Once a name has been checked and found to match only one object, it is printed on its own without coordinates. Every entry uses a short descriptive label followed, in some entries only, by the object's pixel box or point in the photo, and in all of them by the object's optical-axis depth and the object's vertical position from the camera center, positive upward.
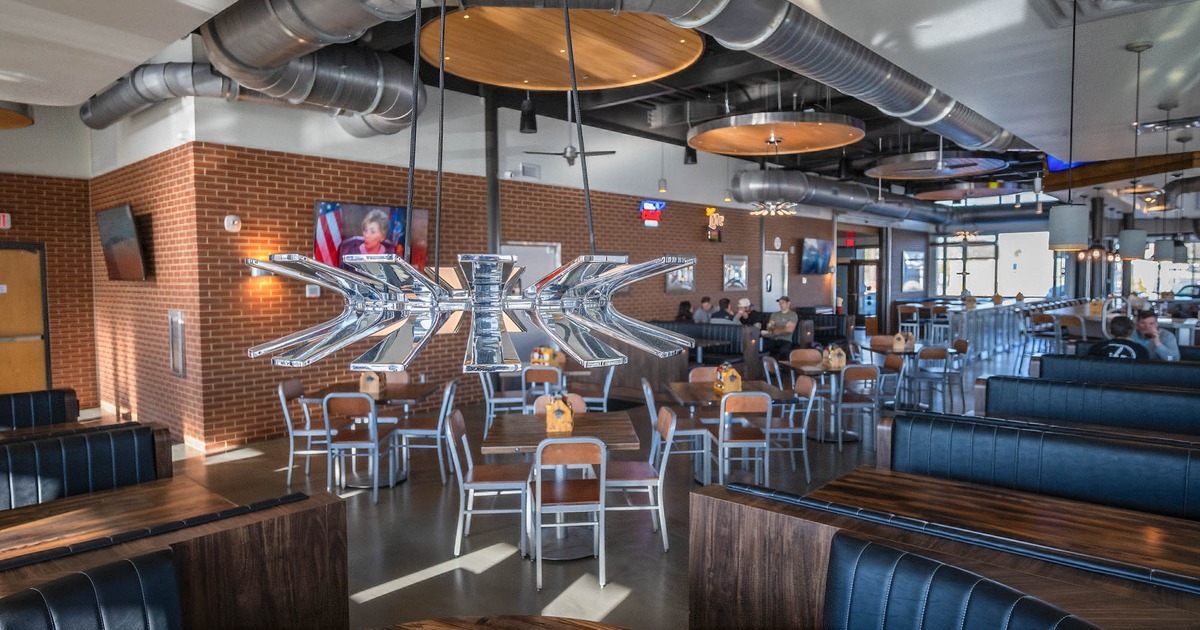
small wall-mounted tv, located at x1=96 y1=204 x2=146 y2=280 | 6.91 +0.56
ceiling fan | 7.80 +1.62
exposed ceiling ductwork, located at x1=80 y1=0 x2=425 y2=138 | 3.79 +1.61
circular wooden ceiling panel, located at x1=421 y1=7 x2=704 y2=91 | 4.26 +1.68
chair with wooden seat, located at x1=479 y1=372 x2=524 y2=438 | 6.38 -0.96
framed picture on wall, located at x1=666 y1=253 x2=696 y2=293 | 11.05 +0.19
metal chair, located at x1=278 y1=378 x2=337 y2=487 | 5.31 -0.93
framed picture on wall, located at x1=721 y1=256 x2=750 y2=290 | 12.27 +0.35
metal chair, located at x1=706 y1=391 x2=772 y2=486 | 4.61 -1.00
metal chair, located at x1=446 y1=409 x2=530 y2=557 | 3.84 -1.04
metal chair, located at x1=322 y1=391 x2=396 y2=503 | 4.82 -1.03
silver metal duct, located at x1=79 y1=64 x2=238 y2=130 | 5.62 +1.77
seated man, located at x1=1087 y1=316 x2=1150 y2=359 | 5.89 -0.49
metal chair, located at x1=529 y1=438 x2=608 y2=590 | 3.48 -0.96
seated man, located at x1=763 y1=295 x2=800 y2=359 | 10.19 -0.54
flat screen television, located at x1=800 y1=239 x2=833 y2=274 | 14.28 +0.75
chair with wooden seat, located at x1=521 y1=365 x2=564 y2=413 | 6.12 -0.73
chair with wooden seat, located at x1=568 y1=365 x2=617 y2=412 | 6.37 -0.95
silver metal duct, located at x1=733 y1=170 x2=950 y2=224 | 11.65 +1.78
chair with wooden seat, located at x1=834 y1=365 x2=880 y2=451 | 5.95 -0.97
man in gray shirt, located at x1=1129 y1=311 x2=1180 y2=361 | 6.23 -0.47
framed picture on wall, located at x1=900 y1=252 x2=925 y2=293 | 18.48 +0.48
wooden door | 7.48 -0.25
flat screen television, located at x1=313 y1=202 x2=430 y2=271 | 6.86 +0.68
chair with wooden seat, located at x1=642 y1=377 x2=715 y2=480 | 4.74 -0.95
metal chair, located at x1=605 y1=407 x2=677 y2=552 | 3.80 -1.02
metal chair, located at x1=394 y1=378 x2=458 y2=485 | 5.07 -1.00
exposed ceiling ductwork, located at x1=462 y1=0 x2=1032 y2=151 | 3.52 +1.45
